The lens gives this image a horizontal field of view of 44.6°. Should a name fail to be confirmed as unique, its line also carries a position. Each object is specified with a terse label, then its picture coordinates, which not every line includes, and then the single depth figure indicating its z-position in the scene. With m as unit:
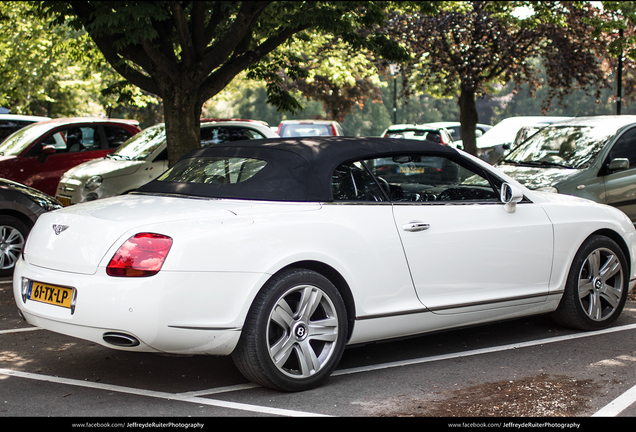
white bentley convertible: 4.30
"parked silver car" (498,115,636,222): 9.52
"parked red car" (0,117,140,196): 13.09
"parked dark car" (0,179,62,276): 8.82
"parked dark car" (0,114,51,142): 18.00
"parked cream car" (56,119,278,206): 11.55
